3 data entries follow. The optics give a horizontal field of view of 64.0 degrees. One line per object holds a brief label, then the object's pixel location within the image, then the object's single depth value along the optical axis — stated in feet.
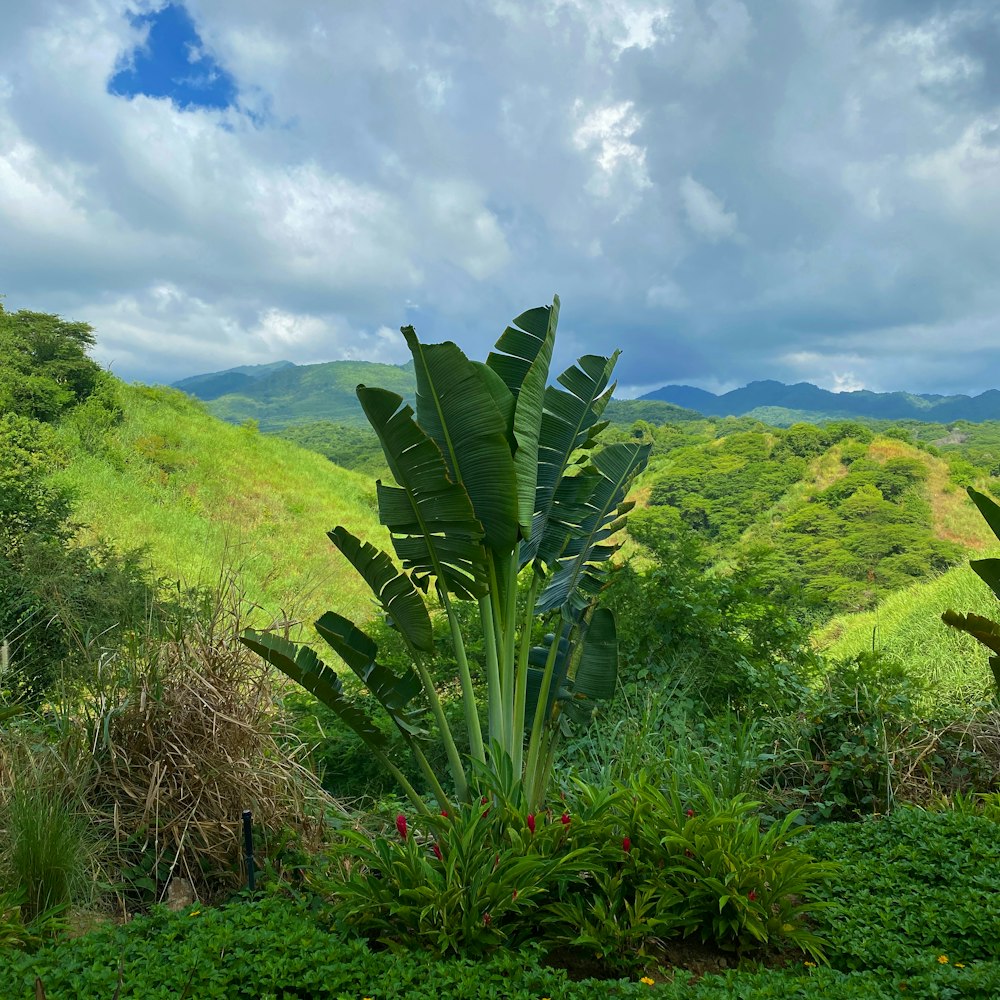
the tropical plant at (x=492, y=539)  12.64
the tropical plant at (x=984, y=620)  14.14
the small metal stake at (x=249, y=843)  11.46
